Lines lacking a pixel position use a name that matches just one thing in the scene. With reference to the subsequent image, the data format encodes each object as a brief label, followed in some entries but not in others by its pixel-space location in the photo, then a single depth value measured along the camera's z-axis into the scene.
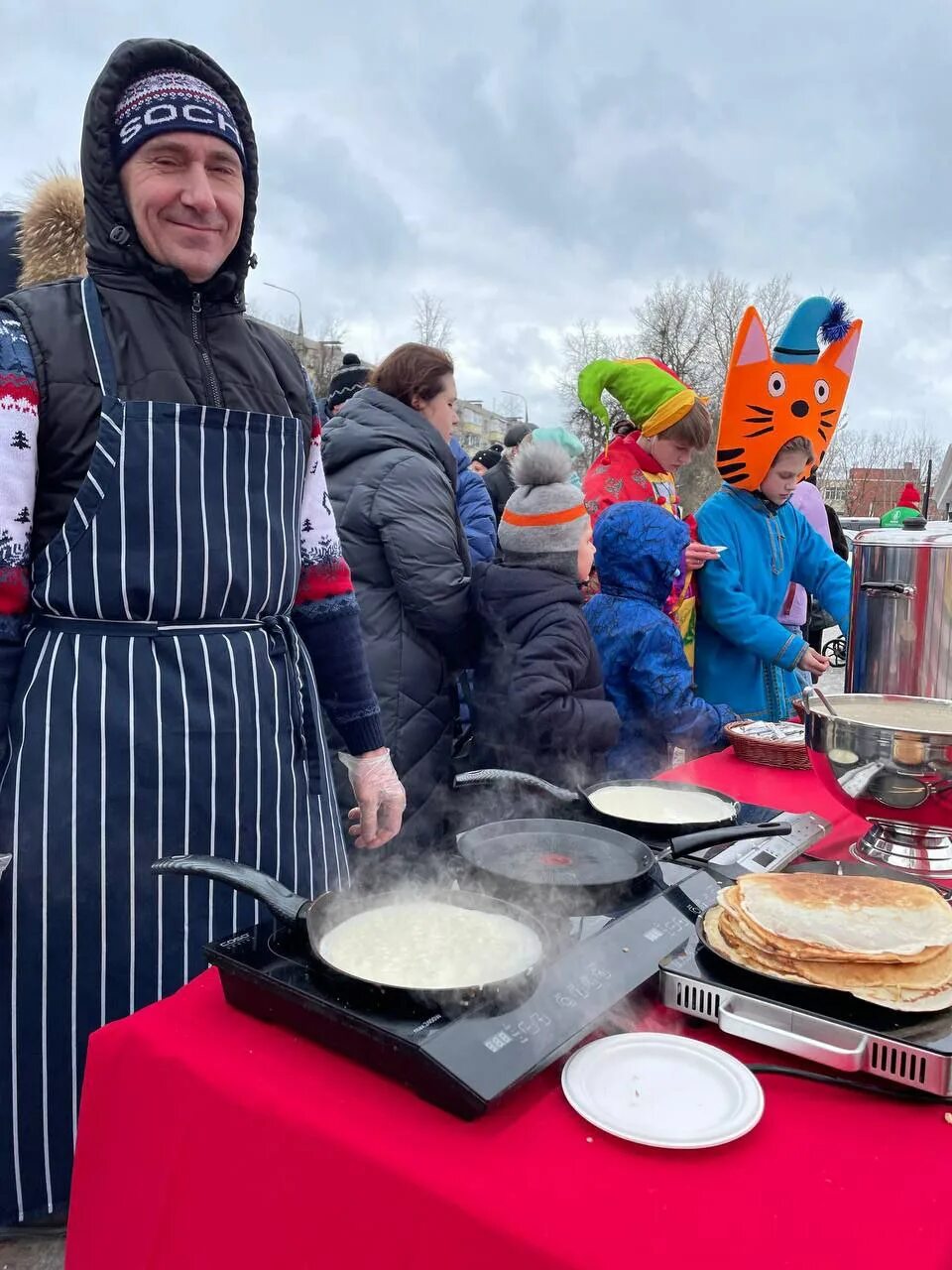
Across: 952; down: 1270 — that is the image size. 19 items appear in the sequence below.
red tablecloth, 0.66
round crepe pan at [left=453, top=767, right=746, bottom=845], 1.38
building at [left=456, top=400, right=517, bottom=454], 58.94
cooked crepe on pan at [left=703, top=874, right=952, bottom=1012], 0.85
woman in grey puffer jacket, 2.71
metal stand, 1.34
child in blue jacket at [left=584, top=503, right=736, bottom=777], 2.86
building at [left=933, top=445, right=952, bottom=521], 32.32
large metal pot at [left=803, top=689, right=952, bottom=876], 1.23
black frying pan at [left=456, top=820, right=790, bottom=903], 1.08
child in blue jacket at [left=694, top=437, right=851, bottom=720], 3.26
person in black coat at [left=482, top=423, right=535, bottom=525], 6.16
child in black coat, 2.51
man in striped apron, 1.42
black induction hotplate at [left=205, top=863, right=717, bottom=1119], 0.76
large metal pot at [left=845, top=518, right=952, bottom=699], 1.83
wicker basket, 2.09
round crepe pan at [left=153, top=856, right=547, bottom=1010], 0.82
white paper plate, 0.75
